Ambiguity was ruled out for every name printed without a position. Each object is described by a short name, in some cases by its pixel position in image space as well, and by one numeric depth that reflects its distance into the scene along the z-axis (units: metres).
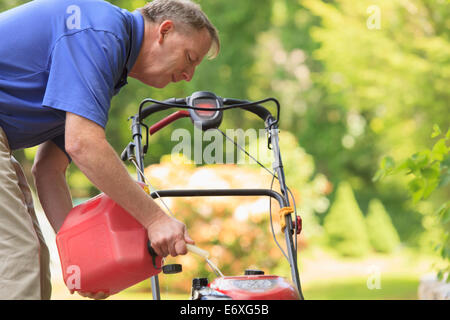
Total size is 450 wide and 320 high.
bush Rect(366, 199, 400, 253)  18.55
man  4.82
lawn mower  4.75
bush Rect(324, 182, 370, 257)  18.35
